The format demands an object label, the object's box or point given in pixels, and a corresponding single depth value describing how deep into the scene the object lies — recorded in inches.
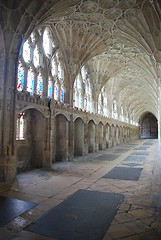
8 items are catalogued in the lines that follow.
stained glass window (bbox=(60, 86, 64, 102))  483.5
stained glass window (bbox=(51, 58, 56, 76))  456.4
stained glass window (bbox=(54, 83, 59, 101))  459.5
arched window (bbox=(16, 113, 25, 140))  350.0
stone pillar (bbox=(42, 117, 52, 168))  365.1
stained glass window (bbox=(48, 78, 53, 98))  437.7
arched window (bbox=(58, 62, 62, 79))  482.0
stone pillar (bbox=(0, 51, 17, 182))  258.8
